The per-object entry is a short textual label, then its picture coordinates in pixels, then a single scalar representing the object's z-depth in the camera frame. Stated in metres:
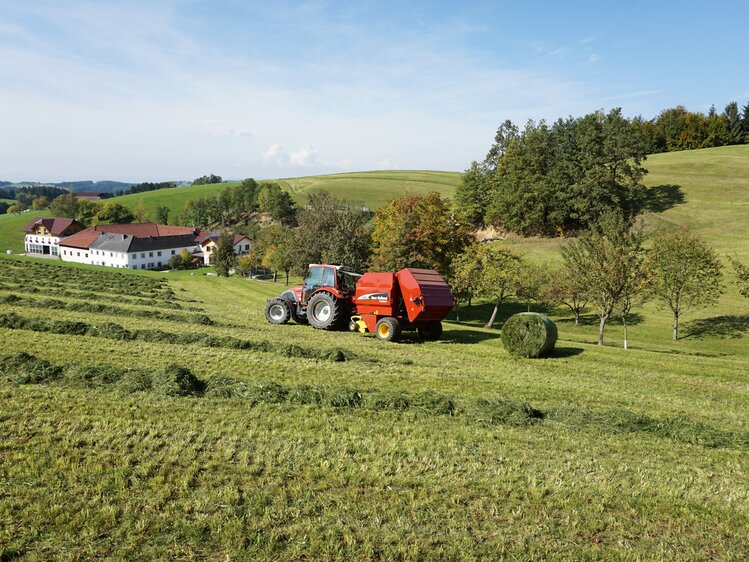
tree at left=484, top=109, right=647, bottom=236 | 59.31
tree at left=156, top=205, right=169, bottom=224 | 127.62
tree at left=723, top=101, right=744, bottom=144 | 104.75
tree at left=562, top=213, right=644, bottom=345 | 23.77
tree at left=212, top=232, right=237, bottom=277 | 67.44
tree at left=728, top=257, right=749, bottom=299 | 23.94
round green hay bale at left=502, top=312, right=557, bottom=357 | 16.84
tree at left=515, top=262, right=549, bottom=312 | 35.86
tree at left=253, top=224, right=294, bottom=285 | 54.12
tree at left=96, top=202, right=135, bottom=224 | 124.56
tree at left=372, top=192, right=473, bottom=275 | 33.03
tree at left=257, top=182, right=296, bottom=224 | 107.25
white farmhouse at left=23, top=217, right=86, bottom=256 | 101.81
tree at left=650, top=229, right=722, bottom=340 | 30.44
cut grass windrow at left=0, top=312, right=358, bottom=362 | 15.62
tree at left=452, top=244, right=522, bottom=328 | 32.53
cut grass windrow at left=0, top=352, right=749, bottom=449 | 9.88
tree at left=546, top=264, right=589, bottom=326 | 32.99
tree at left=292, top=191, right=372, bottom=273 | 38.16
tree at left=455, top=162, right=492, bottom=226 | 70.19
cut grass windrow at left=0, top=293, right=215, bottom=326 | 21.55
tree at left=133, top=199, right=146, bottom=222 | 128.62
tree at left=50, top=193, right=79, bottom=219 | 122.12
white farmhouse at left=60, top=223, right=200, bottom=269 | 87.62
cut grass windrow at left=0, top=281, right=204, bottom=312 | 26.67
